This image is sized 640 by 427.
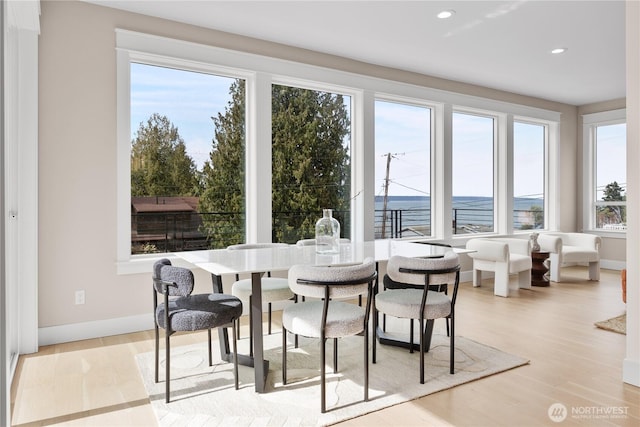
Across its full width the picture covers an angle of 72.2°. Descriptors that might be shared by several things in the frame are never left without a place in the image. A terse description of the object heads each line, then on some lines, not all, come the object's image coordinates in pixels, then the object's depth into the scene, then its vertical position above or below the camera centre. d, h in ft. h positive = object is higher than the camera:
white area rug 7.23 -3.29
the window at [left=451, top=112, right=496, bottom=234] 19.63 +1.80
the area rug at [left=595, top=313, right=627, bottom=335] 11.91 -3.18
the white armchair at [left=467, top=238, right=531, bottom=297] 16.37 -1.89
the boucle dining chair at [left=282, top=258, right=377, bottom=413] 7.19 -1.78
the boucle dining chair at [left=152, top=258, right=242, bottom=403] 7.61 -1.78
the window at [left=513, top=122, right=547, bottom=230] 22.00 +1.90
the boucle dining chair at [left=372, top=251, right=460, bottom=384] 8.25 -1.63
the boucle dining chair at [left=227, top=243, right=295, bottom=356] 9.82 -1.77
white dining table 7.94 -0.95
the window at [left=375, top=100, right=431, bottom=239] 17.31 +1.74
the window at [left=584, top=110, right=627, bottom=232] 22.98 +2.20
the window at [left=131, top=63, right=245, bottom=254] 12.39 +1.58
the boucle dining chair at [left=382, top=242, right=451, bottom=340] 10.99 -1.85
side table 18.24 -2.39
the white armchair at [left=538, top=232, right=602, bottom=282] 18.98 -1.90
